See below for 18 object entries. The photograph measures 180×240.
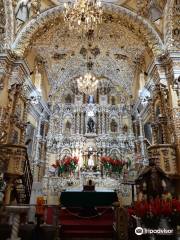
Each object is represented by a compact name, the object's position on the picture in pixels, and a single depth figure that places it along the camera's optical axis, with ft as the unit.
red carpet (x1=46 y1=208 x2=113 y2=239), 19.56
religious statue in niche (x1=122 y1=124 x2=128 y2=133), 52.95
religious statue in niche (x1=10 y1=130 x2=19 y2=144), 32.71
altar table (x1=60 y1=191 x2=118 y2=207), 26.37
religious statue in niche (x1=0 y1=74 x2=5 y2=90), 32.18
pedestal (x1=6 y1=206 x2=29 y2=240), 14.39
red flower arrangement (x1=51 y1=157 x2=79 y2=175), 41.17
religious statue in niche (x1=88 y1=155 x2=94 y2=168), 44.71
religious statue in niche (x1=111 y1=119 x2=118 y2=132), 53.21
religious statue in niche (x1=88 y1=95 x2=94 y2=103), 55.84
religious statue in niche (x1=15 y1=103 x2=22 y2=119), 35.76
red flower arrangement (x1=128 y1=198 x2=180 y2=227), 11.44
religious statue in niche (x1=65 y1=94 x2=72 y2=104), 56.95
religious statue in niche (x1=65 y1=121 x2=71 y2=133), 53.11
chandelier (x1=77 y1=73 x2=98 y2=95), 40.91
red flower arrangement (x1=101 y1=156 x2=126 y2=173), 40.99
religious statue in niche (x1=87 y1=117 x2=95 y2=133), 51.75
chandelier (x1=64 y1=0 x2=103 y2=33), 26.81
